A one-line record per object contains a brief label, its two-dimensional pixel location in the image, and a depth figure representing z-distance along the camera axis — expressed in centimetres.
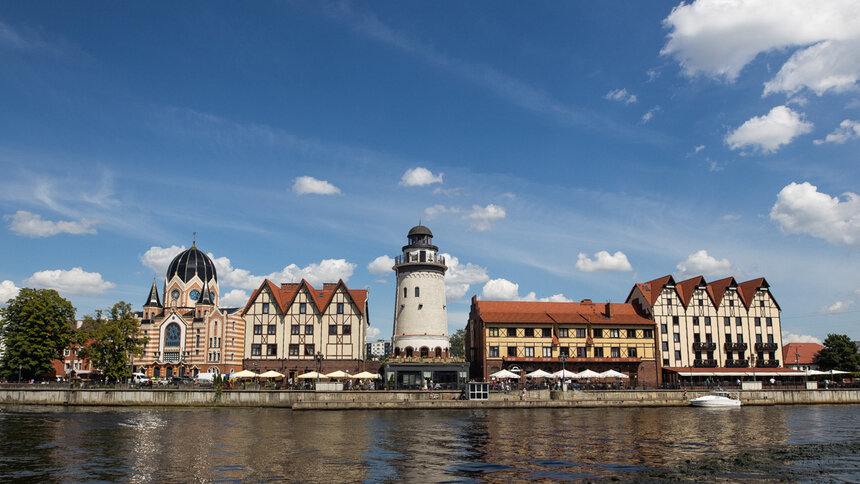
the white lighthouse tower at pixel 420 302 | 7625
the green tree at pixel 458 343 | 15486
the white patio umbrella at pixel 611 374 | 6994
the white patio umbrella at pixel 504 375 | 6838
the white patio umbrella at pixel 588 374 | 6875
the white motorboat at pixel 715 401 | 6259
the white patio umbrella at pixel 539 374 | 6856
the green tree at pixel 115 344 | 6856
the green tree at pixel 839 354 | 8350
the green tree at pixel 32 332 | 7119
